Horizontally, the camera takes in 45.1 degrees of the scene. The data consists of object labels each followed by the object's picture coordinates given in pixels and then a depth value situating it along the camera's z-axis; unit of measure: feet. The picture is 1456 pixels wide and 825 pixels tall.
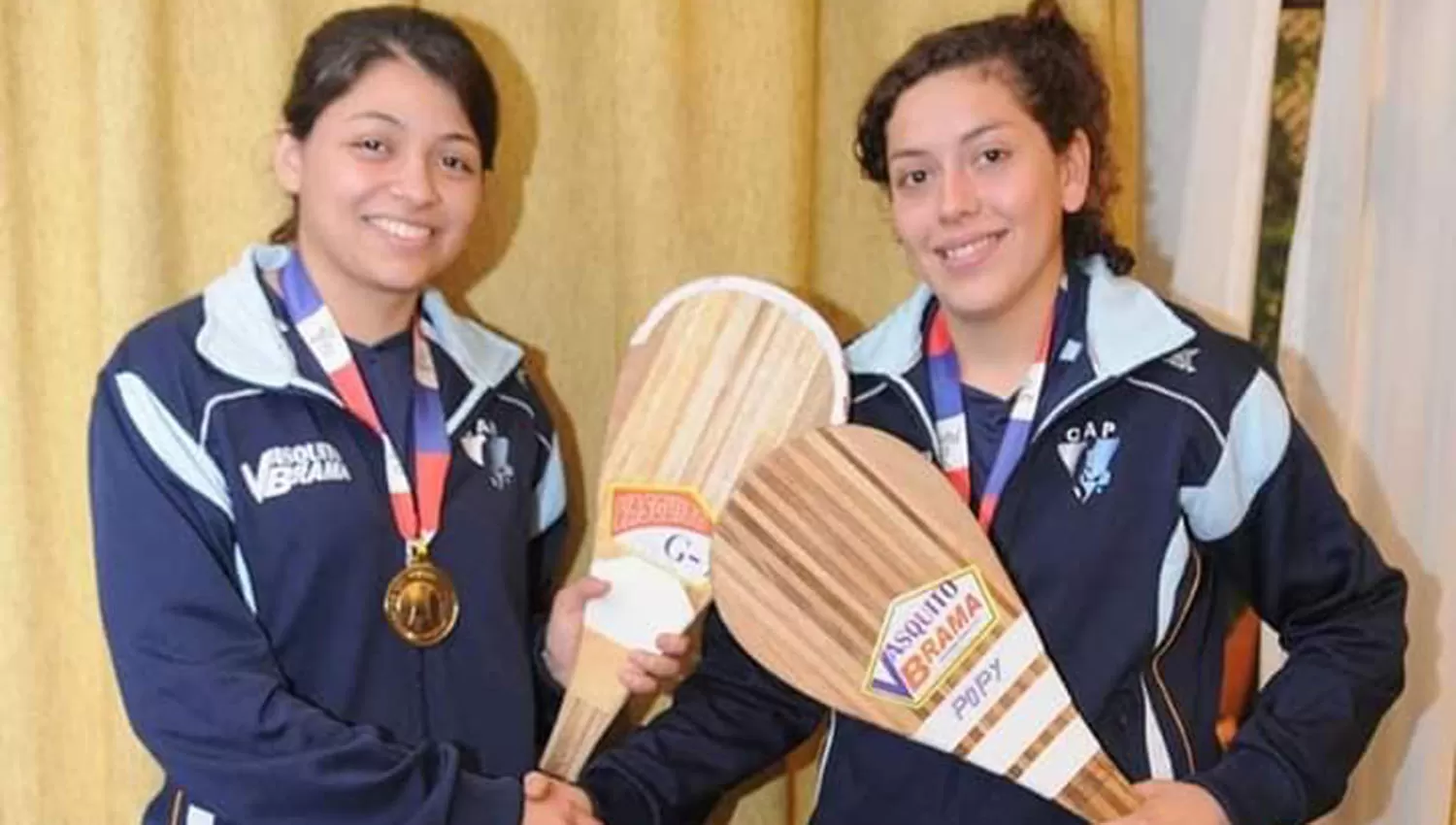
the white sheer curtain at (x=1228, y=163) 5.77
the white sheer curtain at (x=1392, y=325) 5.75
